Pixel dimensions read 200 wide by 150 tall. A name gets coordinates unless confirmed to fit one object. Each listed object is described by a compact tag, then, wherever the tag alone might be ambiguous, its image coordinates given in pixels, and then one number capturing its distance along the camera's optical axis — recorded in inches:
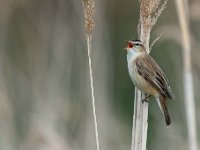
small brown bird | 355.9
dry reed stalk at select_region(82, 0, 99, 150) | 271.1
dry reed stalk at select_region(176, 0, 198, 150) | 248.1
